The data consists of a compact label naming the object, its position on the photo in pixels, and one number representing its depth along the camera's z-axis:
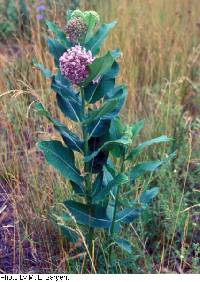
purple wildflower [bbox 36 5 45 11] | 4.30
